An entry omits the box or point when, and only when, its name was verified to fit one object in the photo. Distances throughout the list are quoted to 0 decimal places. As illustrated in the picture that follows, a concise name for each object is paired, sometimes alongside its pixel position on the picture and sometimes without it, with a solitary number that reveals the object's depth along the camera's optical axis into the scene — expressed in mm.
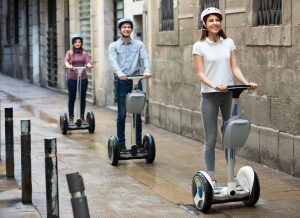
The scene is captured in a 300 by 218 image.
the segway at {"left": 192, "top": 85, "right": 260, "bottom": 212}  6383
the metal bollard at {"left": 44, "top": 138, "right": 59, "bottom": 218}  5719
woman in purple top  12641
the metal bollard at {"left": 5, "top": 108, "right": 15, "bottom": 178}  8218
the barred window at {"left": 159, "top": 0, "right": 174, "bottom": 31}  12633
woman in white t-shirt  6715
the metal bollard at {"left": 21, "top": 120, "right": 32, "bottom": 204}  7031
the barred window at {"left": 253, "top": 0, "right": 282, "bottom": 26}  8727
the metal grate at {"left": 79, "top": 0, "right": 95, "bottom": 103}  18734
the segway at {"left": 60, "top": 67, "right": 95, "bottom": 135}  12273
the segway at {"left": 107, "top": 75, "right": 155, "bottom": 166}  8781
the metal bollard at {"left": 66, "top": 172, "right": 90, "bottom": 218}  3969
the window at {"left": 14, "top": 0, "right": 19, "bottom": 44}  30156
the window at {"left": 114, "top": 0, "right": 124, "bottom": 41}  16484
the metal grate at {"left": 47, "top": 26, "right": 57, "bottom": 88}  23719
